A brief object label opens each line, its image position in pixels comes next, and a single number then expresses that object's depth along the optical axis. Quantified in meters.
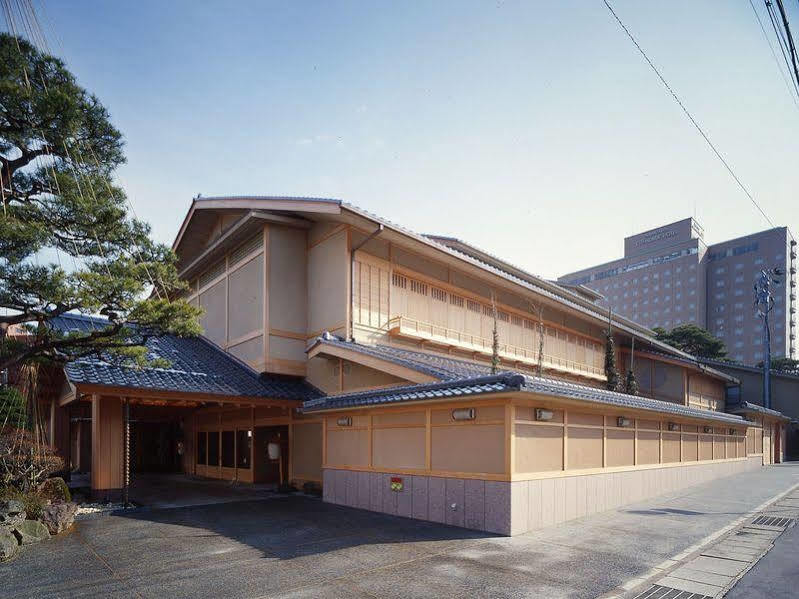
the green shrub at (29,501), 10.09
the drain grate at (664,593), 6.64
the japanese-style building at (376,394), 10.58
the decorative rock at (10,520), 8.91
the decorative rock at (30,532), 9.25
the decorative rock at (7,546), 8.23
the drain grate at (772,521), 11.39
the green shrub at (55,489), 11.39
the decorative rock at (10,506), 9.22
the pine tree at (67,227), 9.45
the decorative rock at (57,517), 10.07
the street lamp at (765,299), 37.31
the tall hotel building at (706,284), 95.62
